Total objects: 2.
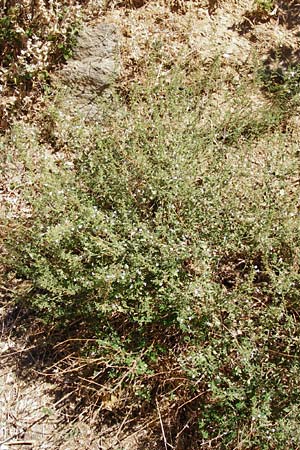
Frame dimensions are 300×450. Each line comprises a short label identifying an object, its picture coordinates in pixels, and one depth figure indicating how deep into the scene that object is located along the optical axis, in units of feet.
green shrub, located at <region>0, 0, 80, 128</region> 16.39
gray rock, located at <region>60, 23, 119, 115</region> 16.35
